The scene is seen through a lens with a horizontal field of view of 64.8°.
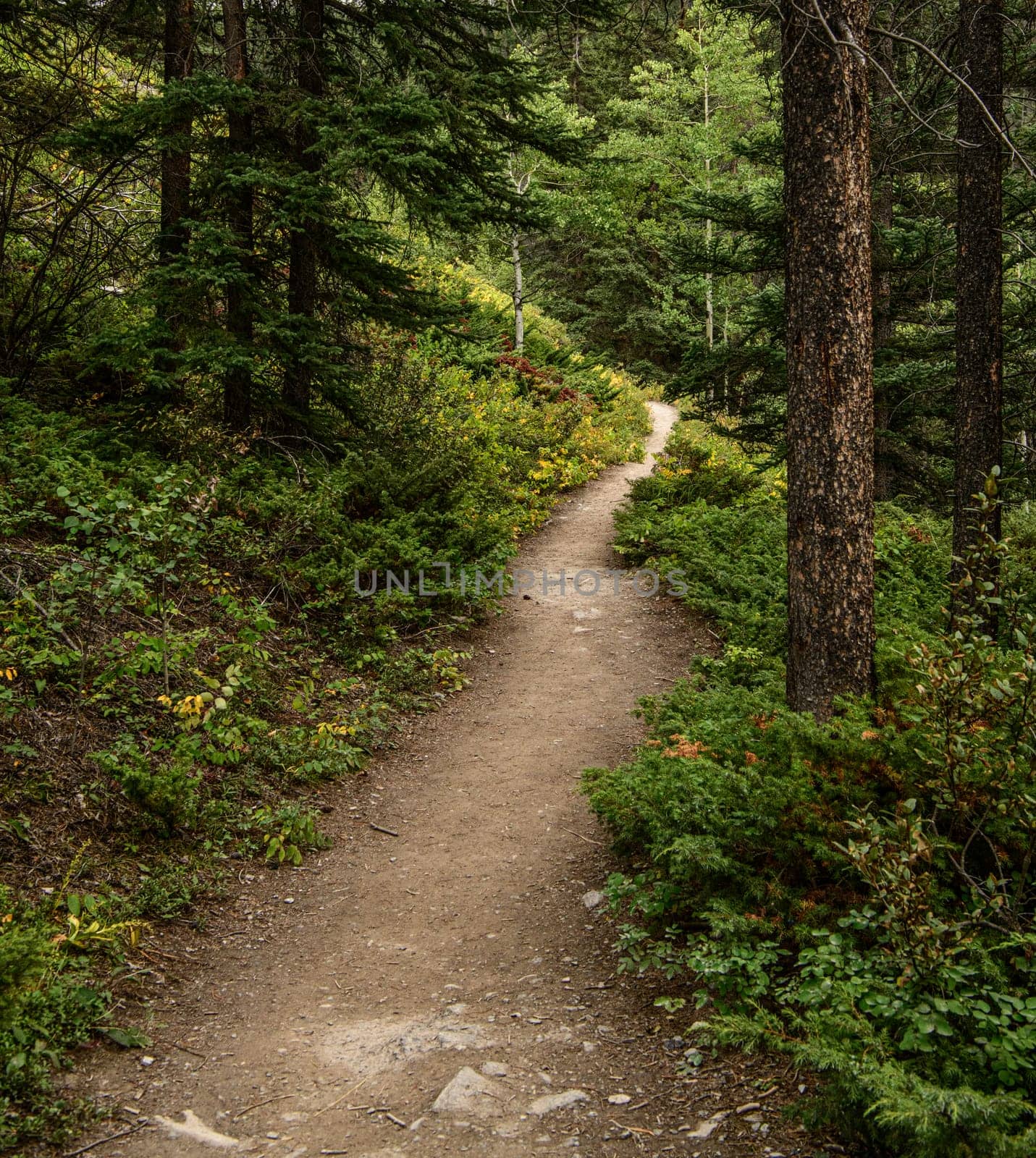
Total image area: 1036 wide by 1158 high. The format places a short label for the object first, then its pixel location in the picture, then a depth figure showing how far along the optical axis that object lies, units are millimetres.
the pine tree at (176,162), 9195
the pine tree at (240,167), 8633
